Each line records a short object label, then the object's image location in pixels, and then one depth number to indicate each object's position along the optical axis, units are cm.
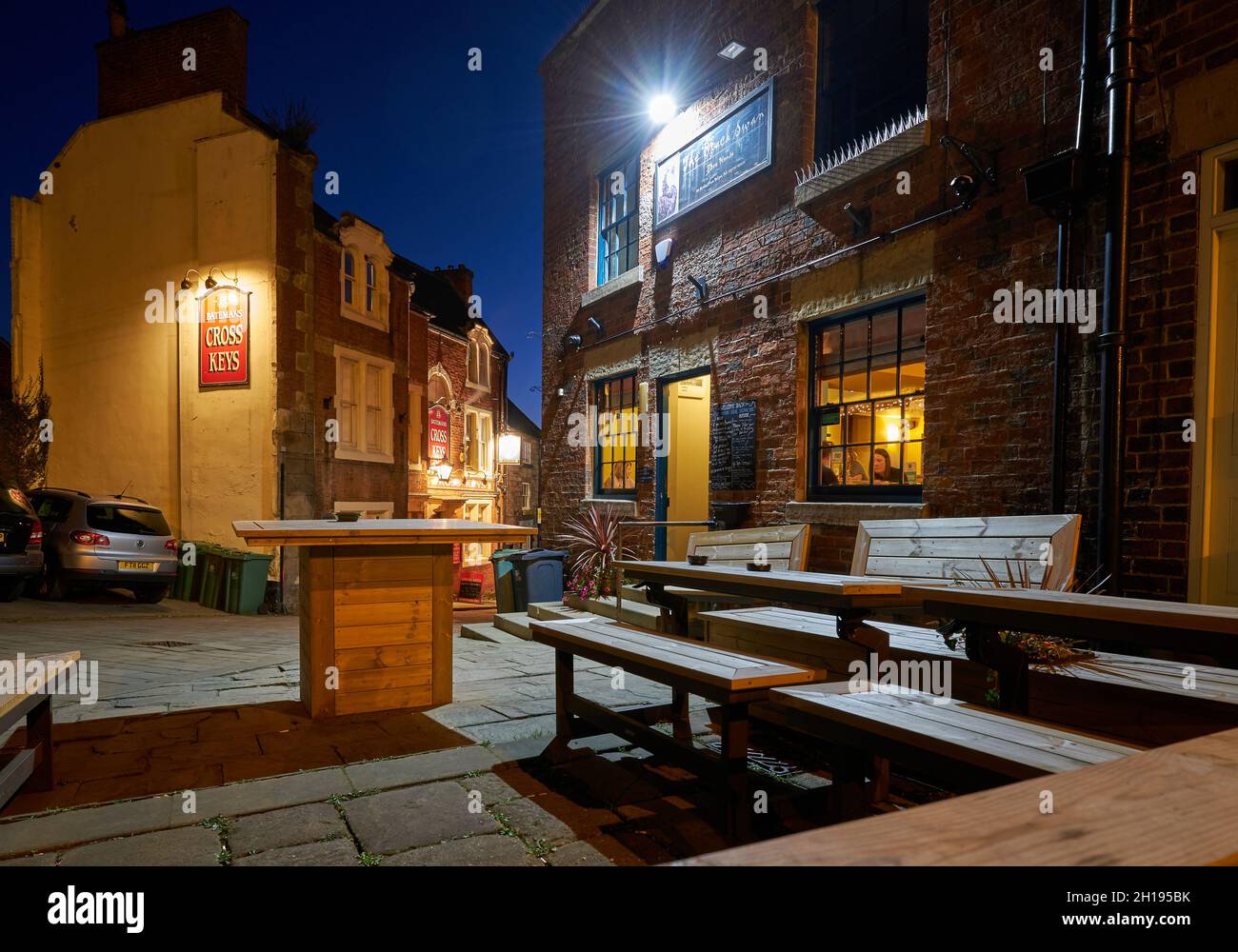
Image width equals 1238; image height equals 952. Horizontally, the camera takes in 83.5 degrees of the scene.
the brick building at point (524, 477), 2540
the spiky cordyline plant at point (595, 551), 805
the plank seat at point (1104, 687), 238
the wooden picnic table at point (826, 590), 279
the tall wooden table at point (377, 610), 380
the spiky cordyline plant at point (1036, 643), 283
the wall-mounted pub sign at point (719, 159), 731
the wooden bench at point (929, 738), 176
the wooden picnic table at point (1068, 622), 190
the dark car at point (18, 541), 893
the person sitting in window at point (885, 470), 600
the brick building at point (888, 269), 407
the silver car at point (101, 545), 967
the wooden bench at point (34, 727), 249
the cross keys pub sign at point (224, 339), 1178
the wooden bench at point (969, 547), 341
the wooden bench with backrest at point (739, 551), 432
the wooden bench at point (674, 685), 245
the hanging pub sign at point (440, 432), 1950
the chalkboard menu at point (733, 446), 718
